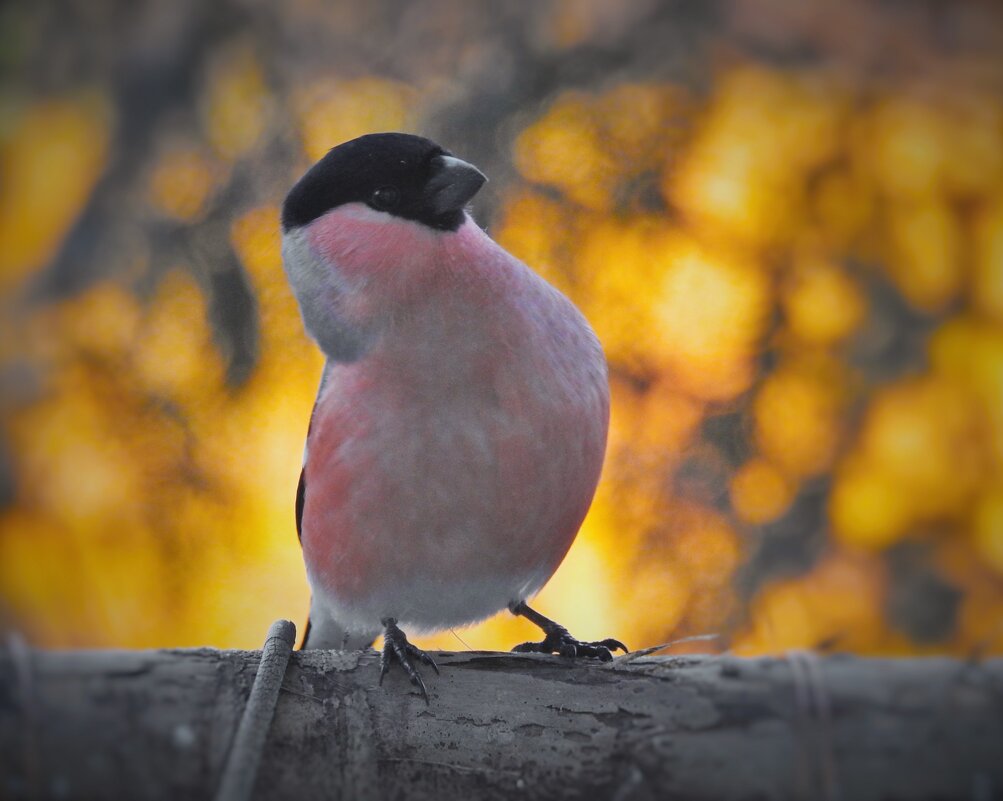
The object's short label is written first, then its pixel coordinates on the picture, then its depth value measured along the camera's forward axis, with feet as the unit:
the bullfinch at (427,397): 6.47
